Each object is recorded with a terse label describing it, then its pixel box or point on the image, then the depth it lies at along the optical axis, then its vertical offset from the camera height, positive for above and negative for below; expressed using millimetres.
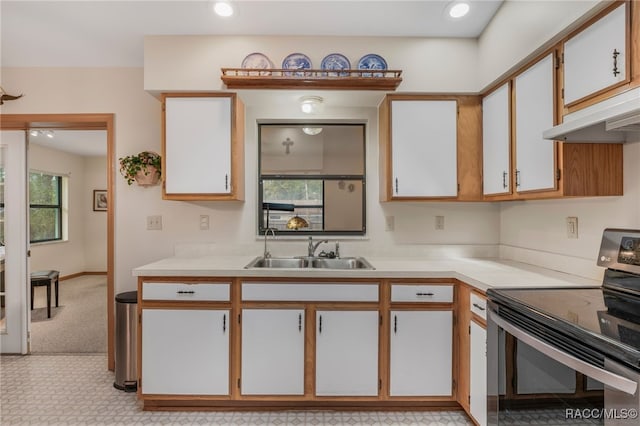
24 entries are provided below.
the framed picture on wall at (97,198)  6727 +304
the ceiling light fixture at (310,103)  2442 +817
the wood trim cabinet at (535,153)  1615 +316
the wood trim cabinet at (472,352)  1754 -784
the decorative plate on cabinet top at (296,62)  2312 +1053
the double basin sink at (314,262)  2560 -384
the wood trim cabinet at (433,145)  2387 +486
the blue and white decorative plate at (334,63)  2316 +1045
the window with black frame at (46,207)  5512 +119
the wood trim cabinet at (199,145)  2350 +483
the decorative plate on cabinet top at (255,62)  2305 +1050
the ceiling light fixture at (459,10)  1934 +1201
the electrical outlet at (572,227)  1883 -84
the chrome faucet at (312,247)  2604 -270
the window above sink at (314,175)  2770 +316
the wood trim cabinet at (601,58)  1274 +653
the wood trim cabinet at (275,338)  2070 -781
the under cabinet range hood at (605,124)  1113 +342
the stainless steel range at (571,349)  938 -452
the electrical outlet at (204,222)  2711 -72
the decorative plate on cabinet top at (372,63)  2312 +1046
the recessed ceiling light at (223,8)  1920 +1203
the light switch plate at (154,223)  2703 -79
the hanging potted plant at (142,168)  2592 +358
